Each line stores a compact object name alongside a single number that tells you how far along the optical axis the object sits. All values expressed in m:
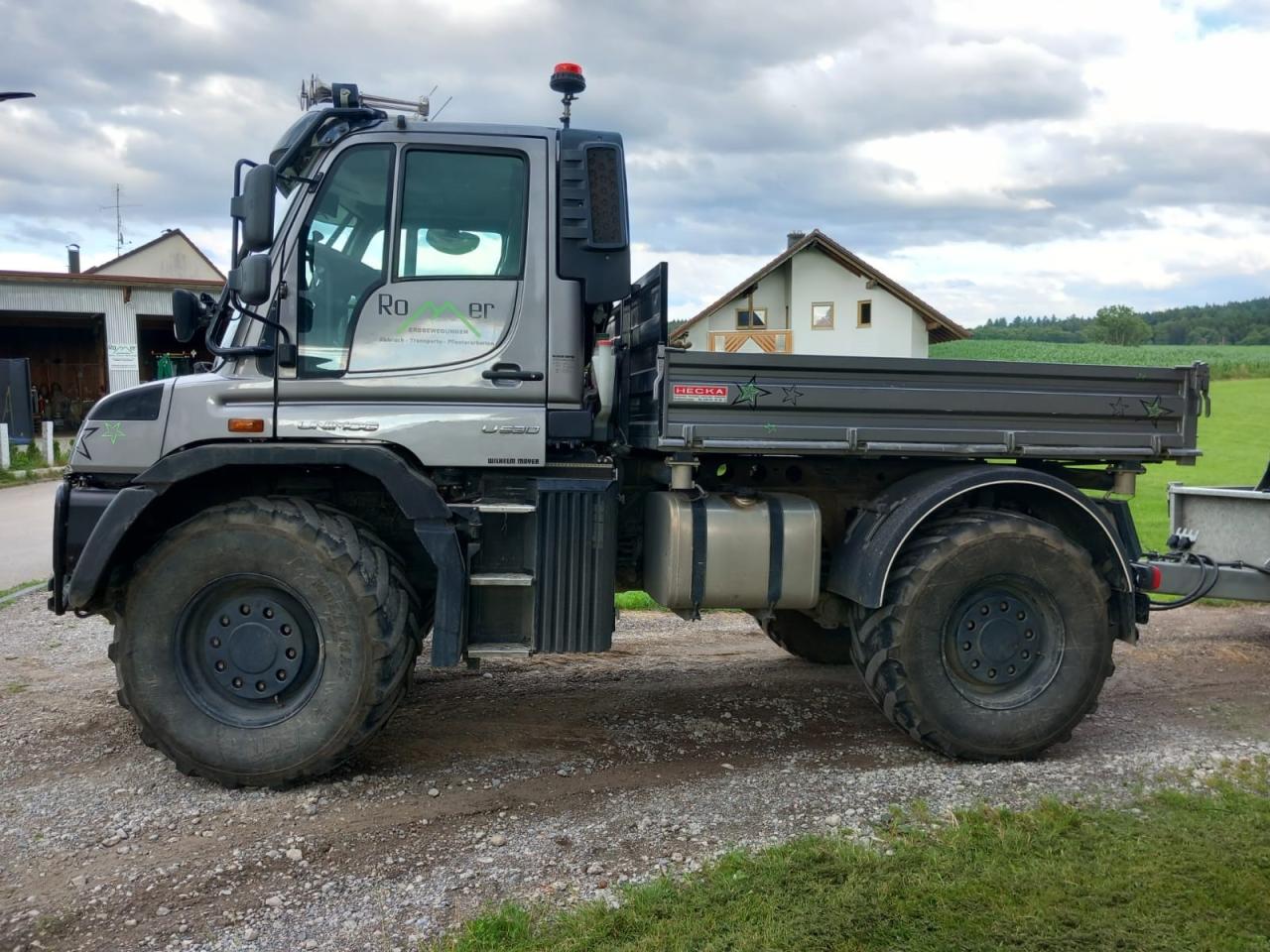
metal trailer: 5.93
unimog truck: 4.44
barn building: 25.16
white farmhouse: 32.47
